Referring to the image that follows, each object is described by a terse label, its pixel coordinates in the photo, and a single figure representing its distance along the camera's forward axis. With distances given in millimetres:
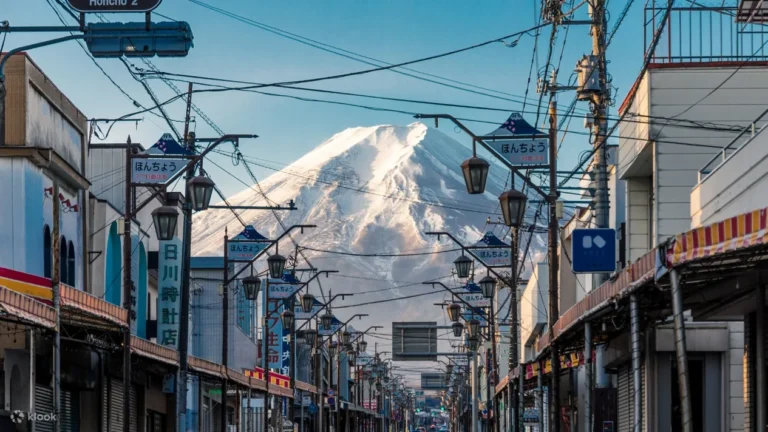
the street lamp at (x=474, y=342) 65481
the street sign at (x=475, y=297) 61406
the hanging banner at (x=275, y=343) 78375
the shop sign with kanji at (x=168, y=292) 51375
